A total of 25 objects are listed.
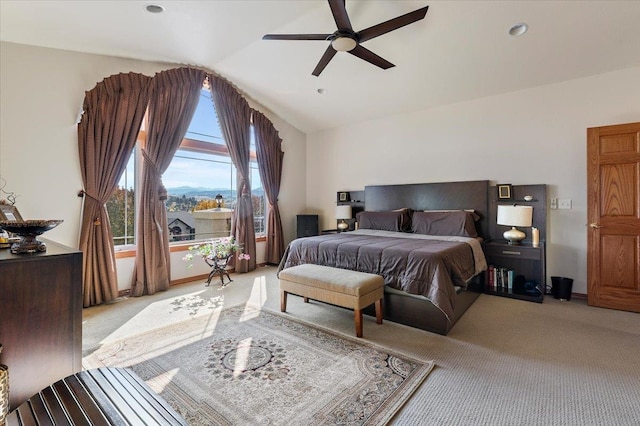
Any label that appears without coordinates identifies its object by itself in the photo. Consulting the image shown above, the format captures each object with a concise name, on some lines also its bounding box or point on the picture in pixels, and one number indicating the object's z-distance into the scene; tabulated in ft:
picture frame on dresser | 7.82
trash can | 12.16
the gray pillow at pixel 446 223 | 13.56
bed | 9.12
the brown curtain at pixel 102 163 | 11.56
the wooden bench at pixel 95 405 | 3.23
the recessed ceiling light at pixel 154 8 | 9.22
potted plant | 14.67
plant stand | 14.69
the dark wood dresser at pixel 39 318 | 3.88
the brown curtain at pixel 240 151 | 16.22
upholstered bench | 8.77
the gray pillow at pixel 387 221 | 15.52
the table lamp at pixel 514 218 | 12.23
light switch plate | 12.64
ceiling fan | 8.36
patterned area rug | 5.70
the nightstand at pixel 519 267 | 12.09
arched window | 13.51
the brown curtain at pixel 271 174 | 18.44
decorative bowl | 4.57
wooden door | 10.82
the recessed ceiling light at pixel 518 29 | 9.98
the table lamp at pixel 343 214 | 18.51
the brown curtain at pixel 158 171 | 13.15
